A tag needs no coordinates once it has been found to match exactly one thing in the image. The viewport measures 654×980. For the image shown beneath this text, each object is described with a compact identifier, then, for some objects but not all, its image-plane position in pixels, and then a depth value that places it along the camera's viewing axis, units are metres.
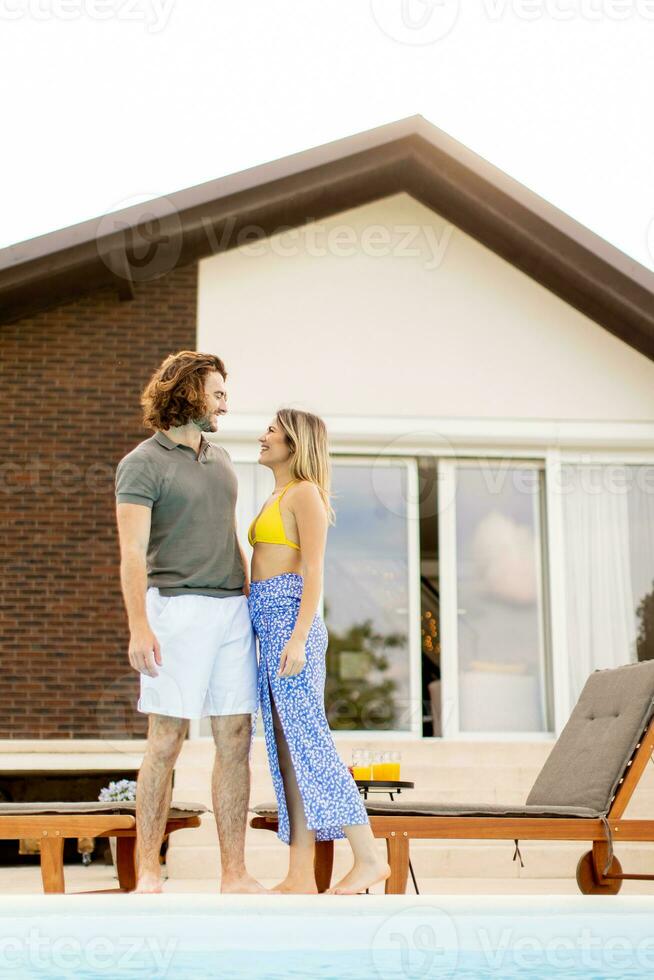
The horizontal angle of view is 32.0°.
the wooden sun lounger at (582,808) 3.96
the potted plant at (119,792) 6.67
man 3.62
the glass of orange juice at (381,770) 5.86
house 8.10
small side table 5.68
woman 3.67
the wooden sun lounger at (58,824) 3.86
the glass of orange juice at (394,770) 5.87
